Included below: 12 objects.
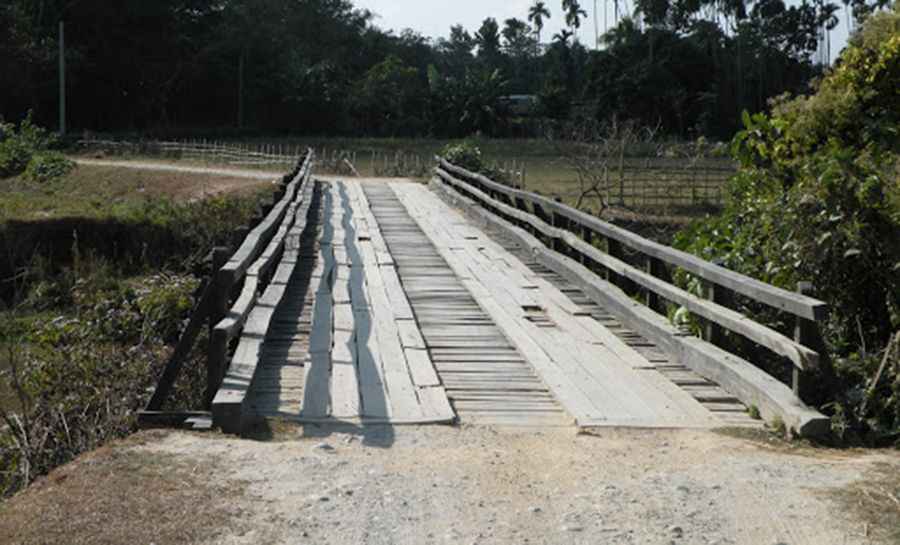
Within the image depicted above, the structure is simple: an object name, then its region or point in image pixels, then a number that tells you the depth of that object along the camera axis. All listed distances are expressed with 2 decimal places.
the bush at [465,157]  29.44
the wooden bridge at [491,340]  7.07
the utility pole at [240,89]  71.19
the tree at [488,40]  113.38
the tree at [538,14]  121.06
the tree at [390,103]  74.56
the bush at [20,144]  49.44
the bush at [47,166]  46.50
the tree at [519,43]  122.22
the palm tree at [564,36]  106.23
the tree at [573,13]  105.64
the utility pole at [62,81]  59.66
